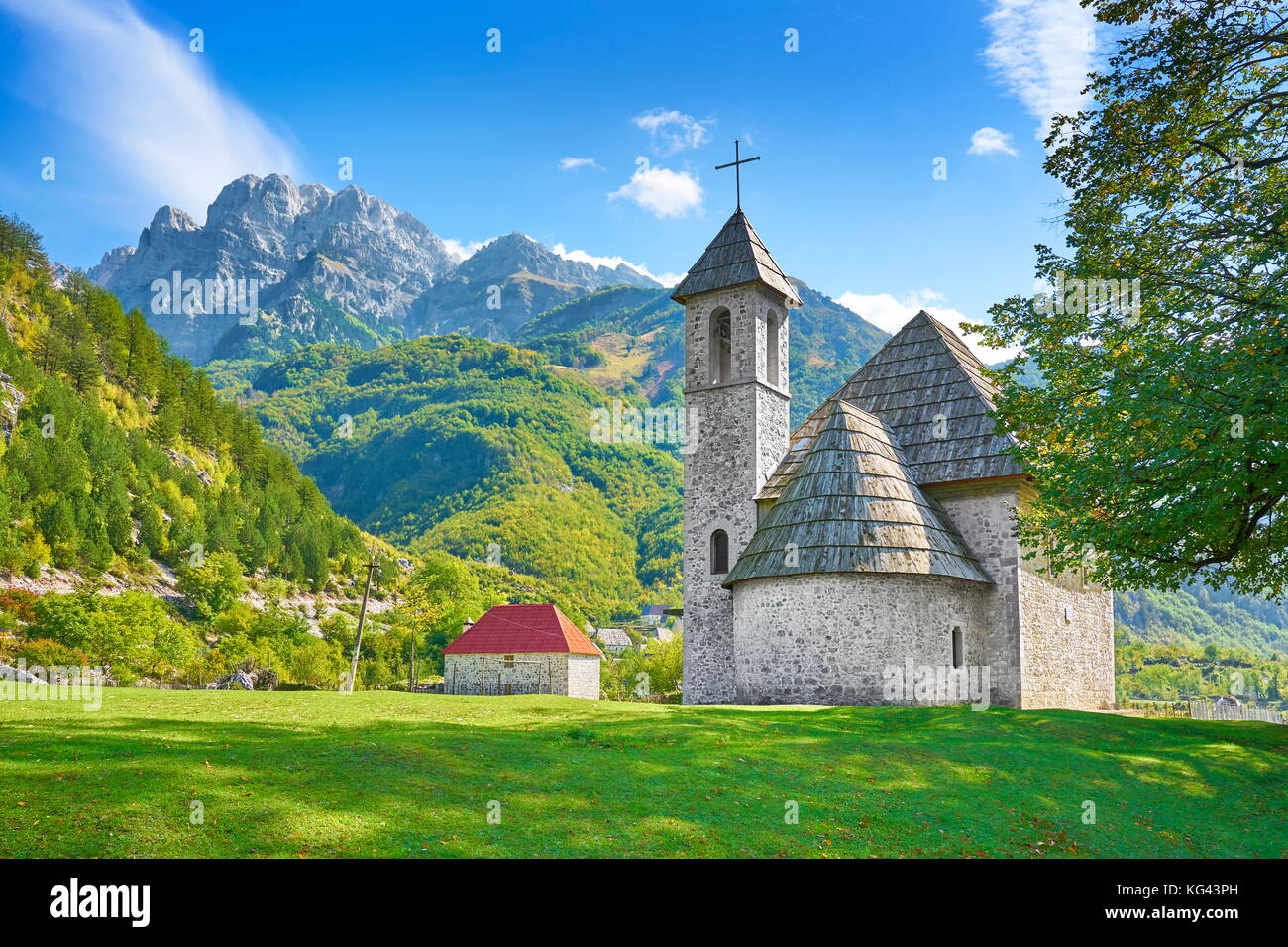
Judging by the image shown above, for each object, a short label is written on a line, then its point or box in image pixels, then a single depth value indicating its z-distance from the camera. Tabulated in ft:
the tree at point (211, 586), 211.61
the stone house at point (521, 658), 173.78
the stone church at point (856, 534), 75.46
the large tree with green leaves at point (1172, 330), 48.01
